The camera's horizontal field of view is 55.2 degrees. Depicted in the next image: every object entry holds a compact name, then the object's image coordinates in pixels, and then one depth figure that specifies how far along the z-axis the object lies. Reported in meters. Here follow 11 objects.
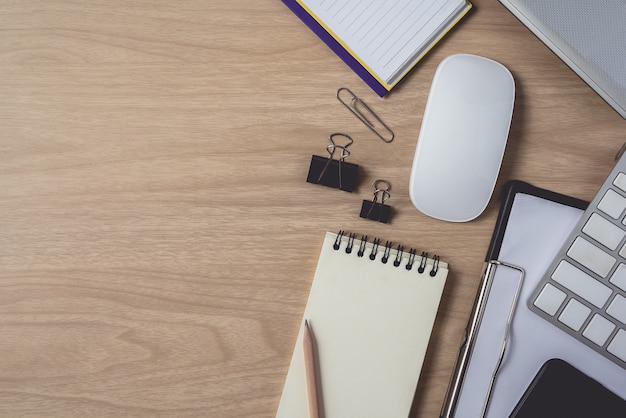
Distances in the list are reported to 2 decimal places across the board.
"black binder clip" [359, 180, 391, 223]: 0.66
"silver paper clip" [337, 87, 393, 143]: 0.66
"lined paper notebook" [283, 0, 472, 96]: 0.65
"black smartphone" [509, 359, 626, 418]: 0.63
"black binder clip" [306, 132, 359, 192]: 0.65
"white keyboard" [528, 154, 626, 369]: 0.61
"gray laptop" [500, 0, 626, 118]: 0.57
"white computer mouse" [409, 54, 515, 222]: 0.62
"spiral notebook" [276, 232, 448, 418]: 0.65
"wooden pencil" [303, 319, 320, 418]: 0.64
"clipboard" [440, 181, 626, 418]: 0.64
